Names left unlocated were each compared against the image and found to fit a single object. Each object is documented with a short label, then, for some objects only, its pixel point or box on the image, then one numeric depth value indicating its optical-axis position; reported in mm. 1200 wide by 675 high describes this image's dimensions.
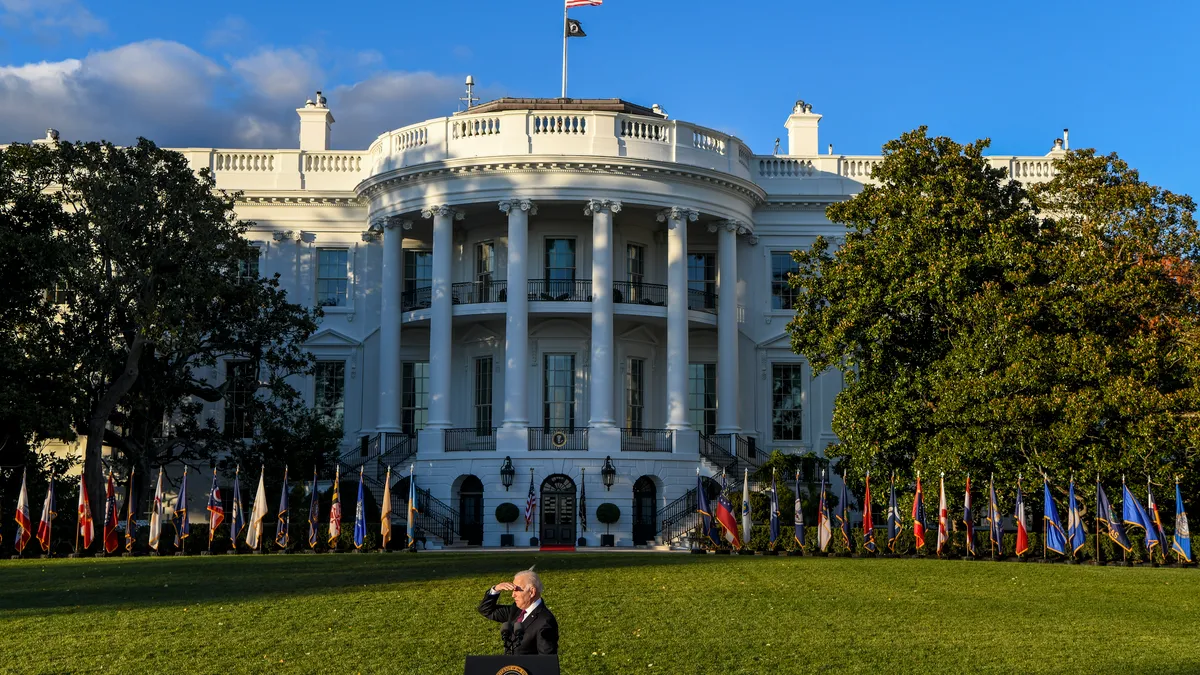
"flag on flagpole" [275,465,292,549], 28750
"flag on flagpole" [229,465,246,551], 28531
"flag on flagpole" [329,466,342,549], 28578
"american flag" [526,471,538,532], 34031
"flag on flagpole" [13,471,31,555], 27750
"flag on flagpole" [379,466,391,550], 28891
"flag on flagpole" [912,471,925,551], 27047
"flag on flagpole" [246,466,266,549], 28453
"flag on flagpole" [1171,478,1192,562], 25828
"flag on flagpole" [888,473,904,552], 27500
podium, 7812
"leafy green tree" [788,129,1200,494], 26938
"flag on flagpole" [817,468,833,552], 27812
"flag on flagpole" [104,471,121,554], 28078
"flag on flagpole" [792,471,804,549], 28384
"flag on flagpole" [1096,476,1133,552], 25875
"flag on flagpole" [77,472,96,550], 28141
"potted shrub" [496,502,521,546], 34125
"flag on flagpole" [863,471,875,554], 27641
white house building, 35594
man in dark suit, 8562
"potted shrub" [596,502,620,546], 34156
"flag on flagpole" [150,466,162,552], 28266
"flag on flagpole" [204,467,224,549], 28469
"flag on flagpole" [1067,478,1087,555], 26281
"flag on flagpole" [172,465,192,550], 28438
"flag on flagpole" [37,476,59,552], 27891
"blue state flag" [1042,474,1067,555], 26234
